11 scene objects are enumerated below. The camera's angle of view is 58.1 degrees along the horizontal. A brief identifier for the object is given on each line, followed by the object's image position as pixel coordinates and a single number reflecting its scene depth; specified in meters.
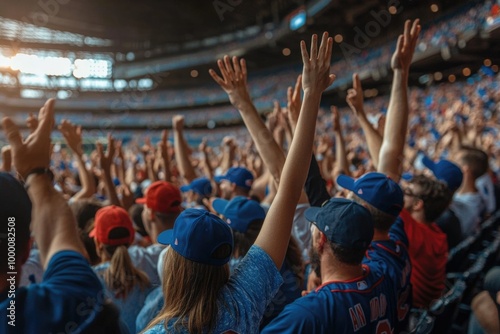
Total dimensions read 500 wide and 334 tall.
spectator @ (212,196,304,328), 2.35
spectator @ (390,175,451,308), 2.93
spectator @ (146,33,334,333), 1.39
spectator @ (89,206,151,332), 2.49
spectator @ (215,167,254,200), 4.14
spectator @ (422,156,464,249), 3.78
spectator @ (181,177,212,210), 4.68
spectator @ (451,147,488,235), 4.59
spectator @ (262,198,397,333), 1.71
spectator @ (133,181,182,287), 3.15
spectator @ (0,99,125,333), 1.17
